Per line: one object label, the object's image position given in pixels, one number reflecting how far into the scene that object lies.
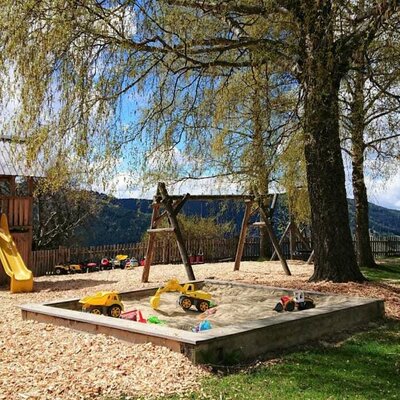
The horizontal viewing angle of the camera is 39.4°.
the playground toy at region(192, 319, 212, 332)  6.06
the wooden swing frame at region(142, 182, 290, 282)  11.52
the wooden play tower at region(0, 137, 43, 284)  13.73
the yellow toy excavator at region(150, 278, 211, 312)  7.85
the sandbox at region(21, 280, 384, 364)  5.12
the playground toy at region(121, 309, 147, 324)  6.65
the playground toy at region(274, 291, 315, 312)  7.32
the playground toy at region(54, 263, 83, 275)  17.28
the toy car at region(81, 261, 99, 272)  18.41
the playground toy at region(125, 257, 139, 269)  18.24
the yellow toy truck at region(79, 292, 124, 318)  7.11
